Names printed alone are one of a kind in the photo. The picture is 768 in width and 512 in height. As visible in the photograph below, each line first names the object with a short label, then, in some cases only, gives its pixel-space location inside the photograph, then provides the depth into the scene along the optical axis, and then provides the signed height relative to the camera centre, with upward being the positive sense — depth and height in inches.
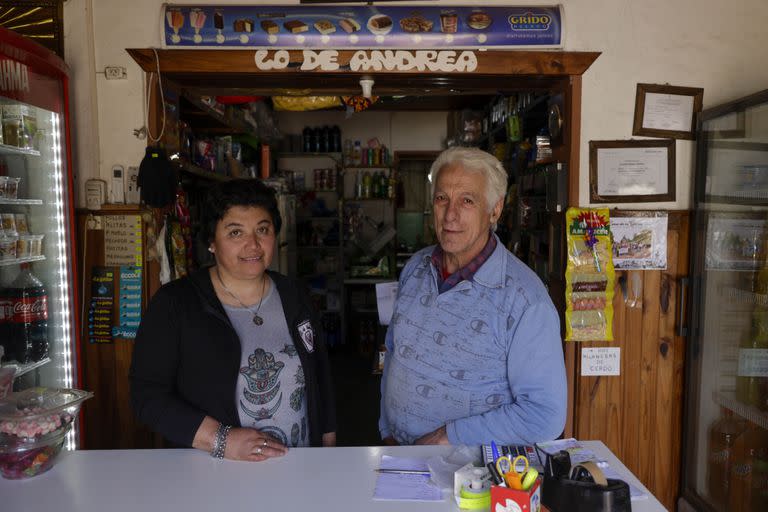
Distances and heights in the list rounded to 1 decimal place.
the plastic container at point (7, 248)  93.6 -5.1
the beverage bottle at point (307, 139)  290.0 +39.7
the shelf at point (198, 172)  140.3 +12.5
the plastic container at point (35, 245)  100.2 -5.0
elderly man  66.6 -15.3
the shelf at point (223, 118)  146.2 +30.2
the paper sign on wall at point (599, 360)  116.6 -30.1
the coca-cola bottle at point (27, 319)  99.7 -18.2
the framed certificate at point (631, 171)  114.3 +8.9
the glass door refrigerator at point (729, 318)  101.9 -20.2
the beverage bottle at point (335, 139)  291.1 +39.7
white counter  54.3 -27.8
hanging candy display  113.6 -12.6
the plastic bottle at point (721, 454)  110.8 -48.0
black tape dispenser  48.6 -24.2
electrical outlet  111.6 +28.7
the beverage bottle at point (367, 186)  290.4 +15.4
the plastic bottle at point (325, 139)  291.4 +39.8
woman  70.6 -17.2
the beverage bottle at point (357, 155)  292.4 +31.5
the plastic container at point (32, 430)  59.4 -23.1
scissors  49.1 -23.2
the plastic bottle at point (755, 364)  102.0 -27.6
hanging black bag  107.1 +7.3
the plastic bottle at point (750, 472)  102.7 -48.6
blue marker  58.9 -25.1
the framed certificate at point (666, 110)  113.7 +21.3
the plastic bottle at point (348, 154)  292.8 +32.2
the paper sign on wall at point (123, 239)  112.0 -4.4
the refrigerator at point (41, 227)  96.7 -1.8
